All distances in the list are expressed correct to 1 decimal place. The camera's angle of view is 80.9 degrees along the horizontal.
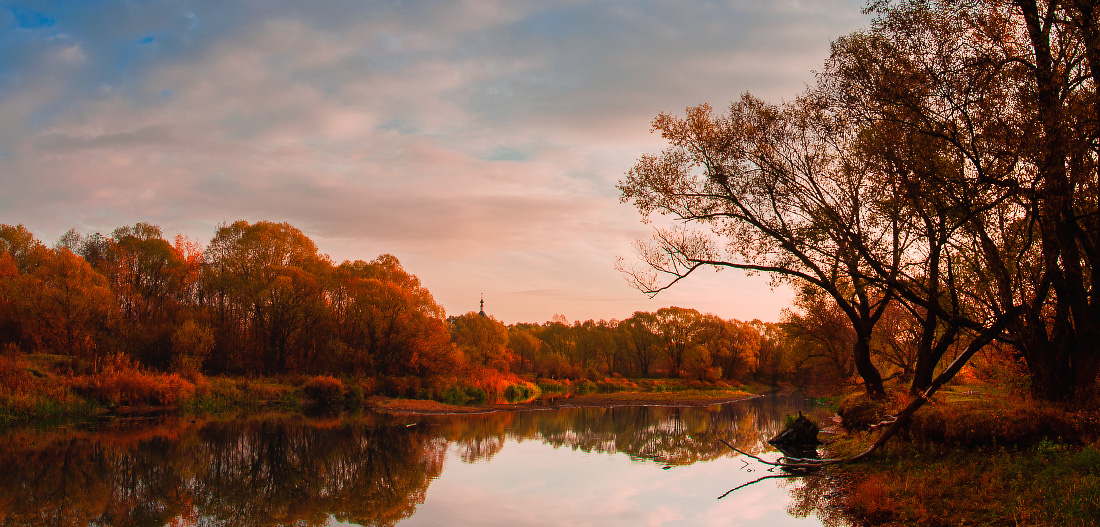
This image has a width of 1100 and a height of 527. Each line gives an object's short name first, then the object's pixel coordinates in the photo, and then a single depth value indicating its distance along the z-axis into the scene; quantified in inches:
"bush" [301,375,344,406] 1556.3
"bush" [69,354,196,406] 1179.3
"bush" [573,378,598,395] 2324.1
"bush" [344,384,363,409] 1566.2
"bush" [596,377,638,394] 2410.9
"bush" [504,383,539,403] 1950.2
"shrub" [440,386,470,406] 1688.4
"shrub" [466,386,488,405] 1785.9
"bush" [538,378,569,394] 2352.2
